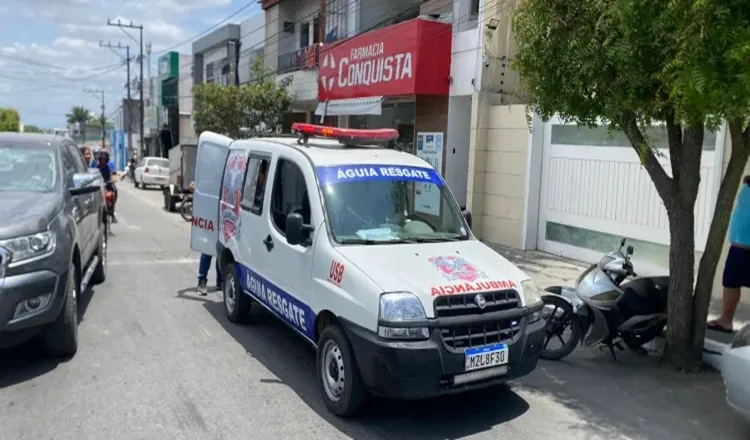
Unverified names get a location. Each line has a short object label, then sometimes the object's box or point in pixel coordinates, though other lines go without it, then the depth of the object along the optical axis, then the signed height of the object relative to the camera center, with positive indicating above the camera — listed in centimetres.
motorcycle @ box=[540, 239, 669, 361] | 600 -141
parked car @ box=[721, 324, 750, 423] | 424 -142
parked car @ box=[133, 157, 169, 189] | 3203 -153
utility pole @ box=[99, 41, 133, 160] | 5109 +211
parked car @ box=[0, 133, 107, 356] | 478 -83
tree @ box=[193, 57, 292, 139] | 2136 +131
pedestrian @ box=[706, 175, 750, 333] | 659 -101
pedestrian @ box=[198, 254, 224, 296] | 833 -175
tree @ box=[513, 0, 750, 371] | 420 +60
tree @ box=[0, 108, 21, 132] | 8827 +243
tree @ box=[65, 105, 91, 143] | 11356 +414
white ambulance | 425 -92
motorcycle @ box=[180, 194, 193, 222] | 1779 -183
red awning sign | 1352 +207
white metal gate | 877 -57
